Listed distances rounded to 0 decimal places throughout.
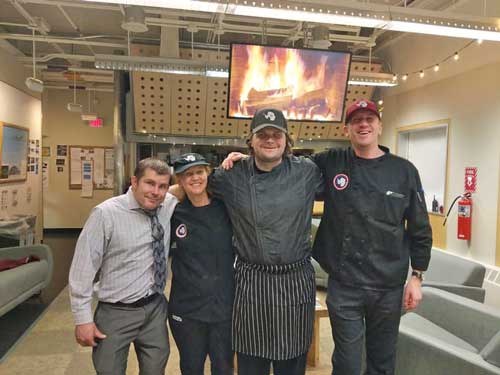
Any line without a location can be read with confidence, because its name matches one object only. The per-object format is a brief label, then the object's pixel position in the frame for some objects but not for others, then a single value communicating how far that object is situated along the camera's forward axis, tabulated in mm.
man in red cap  1872
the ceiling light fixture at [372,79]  5145
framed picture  5863
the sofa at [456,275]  3459
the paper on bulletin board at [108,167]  9562
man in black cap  1774
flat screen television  4211
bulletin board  9438
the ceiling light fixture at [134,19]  3893
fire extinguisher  4473
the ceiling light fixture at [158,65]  4551
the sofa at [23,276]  3689
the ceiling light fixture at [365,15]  2771
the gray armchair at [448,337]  2076
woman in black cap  1897
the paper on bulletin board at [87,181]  9521
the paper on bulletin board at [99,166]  9516
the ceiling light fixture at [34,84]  5149
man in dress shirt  1854
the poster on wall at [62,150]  9359
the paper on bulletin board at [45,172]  9281
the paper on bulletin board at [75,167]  9414
